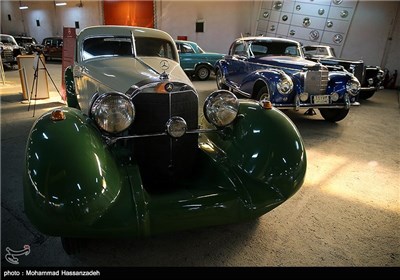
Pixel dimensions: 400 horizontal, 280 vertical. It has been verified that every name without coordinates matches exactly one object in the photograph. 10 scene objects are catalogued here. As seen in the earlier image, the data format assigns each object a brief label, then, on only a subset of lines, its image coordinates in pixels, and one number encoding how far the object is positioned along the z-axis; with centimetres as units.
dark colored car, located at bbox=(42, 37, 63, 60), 1591
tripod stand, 574
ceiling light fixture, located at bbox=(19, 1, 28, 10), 2033
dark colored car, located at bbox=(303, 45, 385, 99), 764
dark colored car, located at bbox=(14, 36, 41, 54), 1544
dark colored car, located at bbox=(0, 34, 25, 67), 1179
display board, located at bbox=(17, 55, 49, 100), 641
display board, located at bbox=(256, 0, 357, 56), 1124
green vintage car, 155
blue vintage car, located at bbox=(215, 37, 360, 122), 499
